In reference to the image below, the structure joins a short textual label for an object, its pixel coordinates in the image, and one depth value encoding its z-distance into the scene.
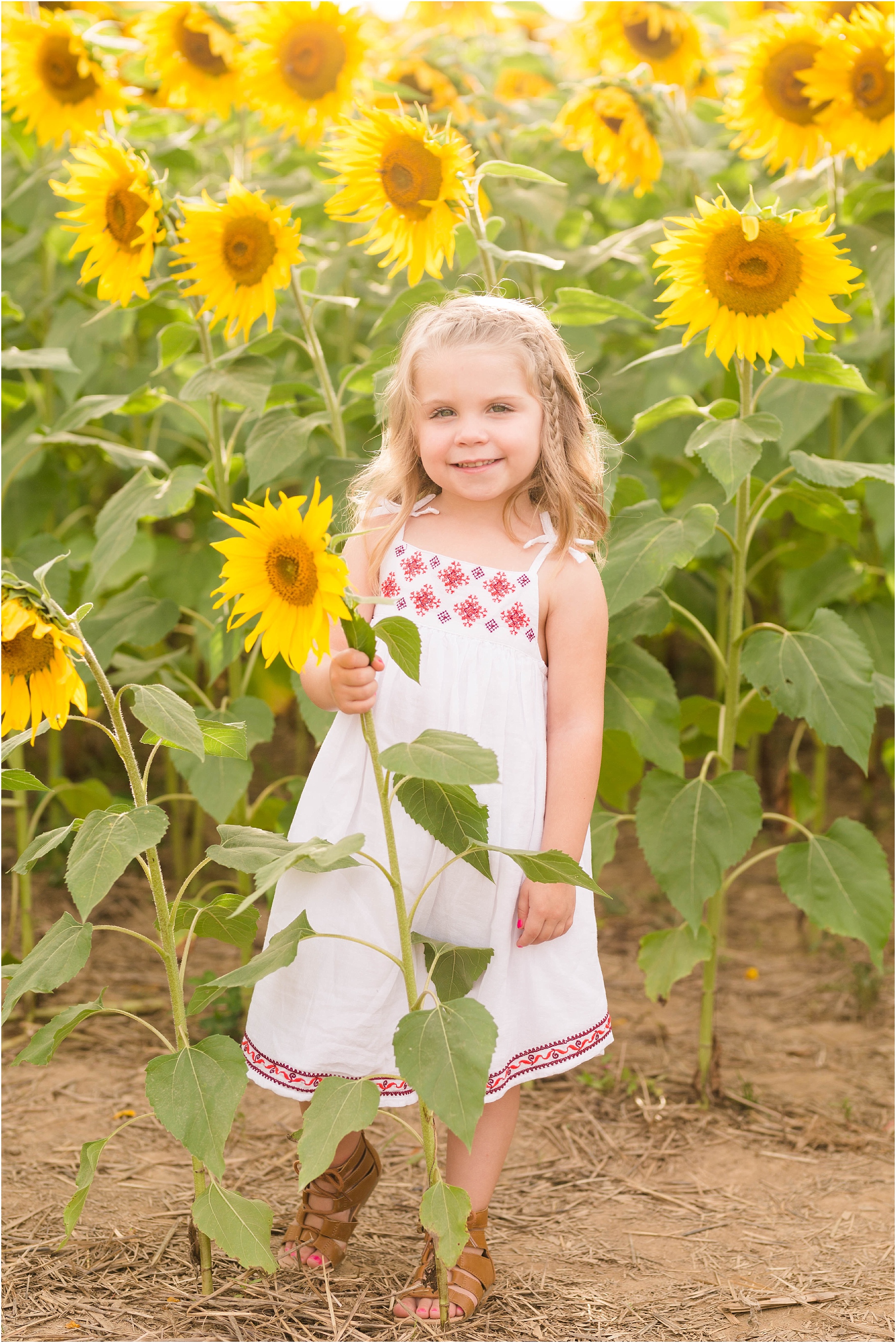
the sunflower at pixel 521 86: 4.69
